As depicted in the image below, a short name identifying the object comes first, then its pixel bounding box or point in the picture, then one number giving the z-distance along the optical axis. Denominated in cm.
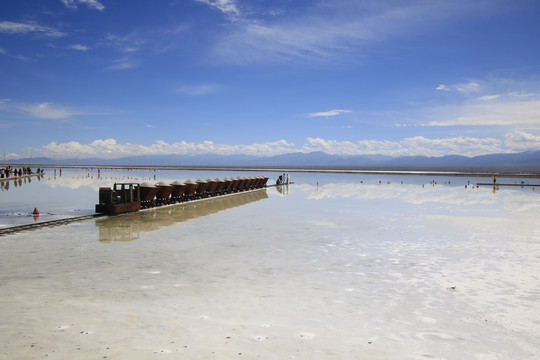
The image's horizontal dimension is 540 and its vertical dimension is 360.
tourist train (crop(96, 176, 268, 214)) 1969
